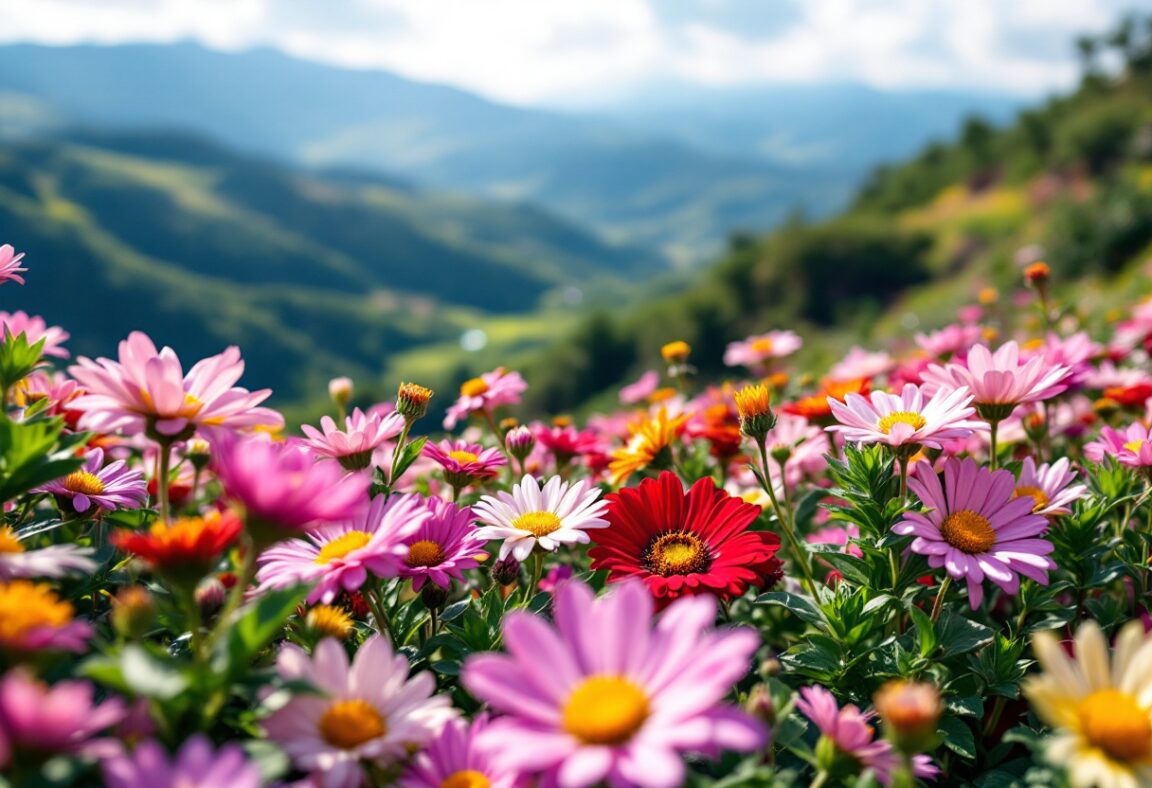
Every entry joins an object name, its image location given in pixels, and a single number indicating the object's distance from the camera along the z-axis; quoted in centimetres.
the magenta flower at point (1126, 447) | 35
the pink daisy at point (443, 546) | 31
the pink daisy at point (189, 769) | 20
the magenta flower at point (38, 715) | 19
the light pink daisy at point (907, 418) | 31
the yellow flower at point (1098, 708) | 22
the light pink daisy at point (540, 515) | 32
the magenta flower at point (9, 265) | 35
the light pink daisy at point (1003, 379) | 34
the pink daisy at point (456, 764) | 24
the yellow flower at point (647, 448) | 42
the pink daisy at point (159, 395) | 27
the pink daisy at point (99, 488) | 33
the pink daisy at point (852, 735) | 25
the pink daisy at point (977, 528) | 30
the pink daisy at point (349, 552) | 27
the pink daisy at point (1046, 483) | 34
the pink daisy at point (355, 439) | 34
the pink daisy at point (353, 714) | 23
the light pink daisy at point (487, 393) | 50
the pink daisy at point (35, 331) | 40
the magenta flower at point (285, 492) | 23
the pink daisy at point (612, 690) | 20
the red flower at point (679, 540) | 31
